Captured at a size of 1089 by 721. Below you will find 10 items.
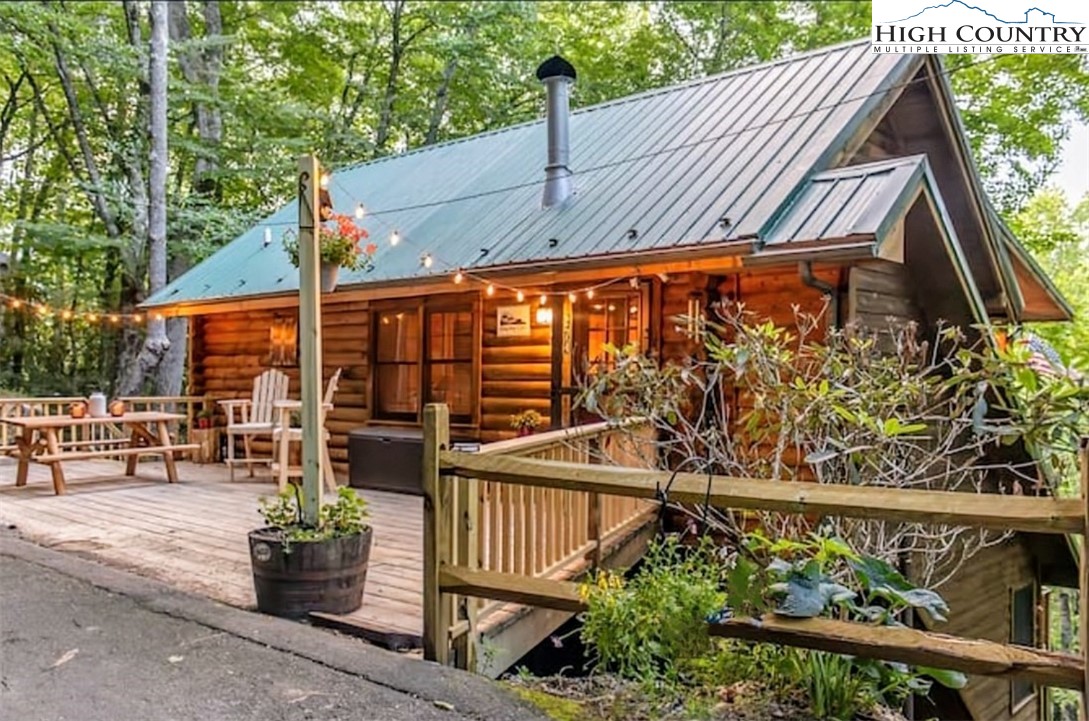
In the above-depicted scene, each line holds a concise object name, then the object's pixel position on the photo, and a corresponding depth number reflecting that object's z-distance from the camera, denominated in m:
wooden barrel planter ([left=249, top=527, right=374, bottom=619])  3.46
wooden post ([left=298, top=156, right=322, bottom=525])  3.70
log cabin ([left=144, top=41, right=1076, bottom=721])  5.40
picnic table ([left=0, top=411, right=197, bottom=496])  6.86
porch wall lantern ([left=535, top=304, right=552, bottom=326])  6.81
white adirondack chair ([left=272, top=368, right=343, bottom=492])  6.68
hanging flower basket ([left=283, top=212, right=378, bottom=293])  5.76
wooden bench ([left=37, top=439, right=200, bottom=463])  6.80
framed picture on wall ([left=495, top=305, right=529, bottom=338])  7.00
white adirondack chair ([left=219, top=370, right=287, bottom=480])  7.93
